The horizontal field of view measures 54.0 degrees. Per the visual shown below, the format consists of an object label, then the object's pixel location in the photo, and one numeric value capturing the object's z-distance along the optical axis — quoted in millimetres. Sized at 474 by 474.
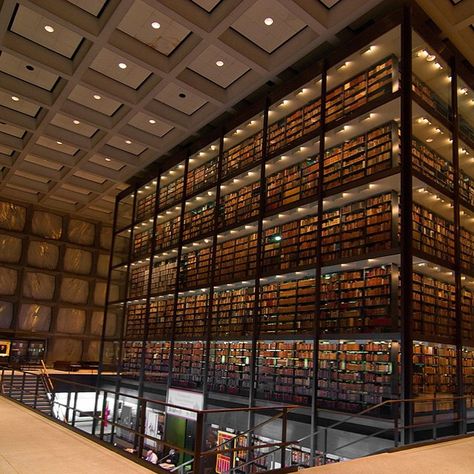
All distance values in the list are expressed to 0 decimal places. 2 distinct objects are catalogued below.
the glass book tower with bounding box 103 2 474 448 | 7234
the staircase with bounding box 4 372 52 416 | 12195
